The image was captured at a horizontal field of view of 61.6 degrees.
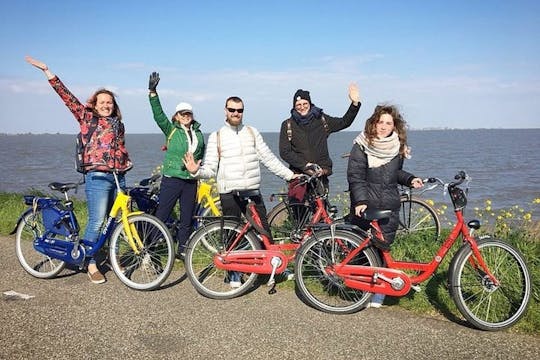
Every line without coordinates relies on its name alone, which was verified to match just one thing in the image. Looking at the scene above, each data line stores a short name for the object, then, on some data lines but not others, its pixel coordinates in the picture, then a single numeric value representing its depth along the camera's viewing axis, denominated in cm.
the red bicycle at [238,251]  470
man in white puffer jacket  476
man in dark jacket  580
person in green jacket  548
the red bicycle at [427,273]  395
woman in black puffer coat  434
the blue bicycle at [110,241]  502
